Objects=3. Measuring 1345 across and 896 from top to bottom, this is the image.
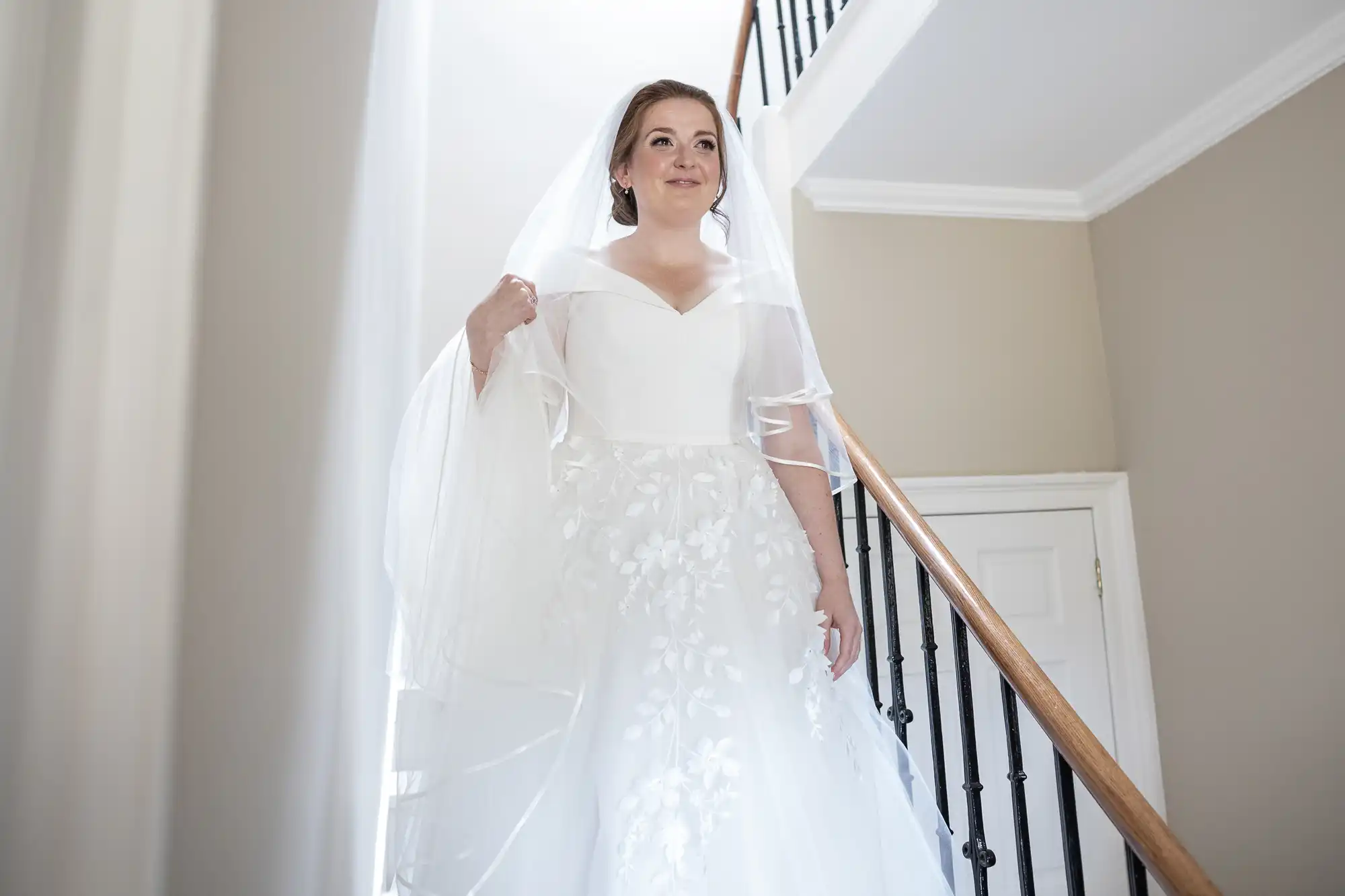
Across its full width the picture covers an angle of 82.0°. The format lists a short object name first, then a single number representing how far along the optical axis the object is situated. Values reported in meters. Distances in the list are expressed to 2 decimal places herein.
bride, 1.08
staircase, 1.01
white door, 2.57
